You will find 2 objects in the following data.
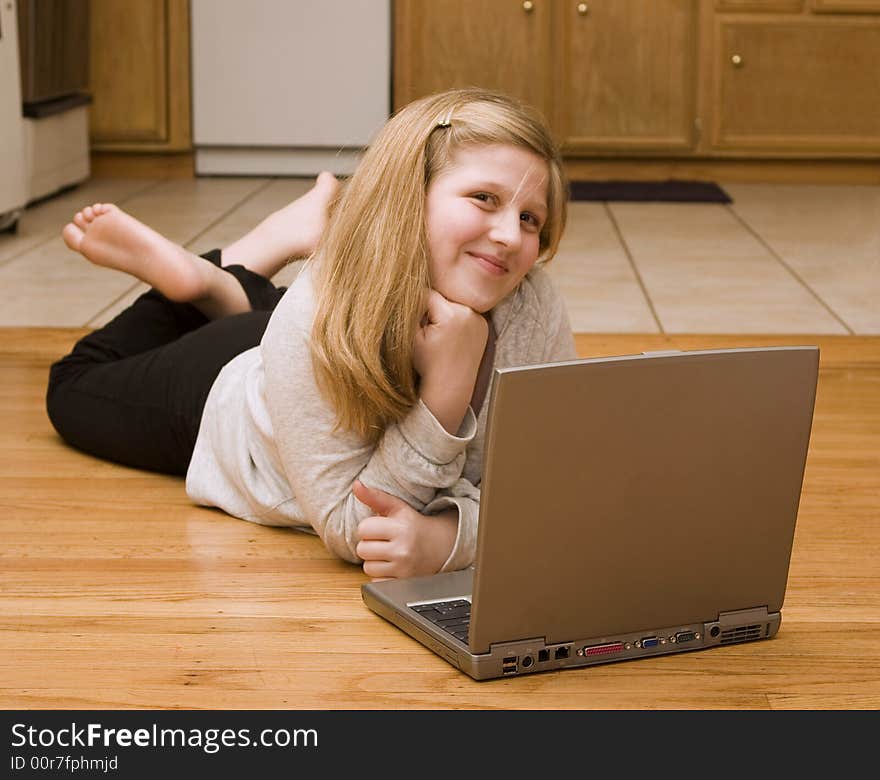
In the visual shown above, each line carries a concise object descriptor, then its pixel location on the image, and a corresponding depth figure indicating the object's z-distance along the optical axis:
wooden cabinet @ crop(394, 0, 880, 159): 4.23
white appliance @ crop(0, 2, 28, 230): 3.30
